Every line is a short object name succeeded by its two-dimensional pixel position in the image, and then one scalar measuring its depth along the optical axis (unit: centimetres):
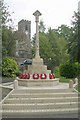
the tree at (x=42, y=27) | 3428
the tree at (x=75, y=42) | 1557
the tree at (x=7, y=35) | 1817
